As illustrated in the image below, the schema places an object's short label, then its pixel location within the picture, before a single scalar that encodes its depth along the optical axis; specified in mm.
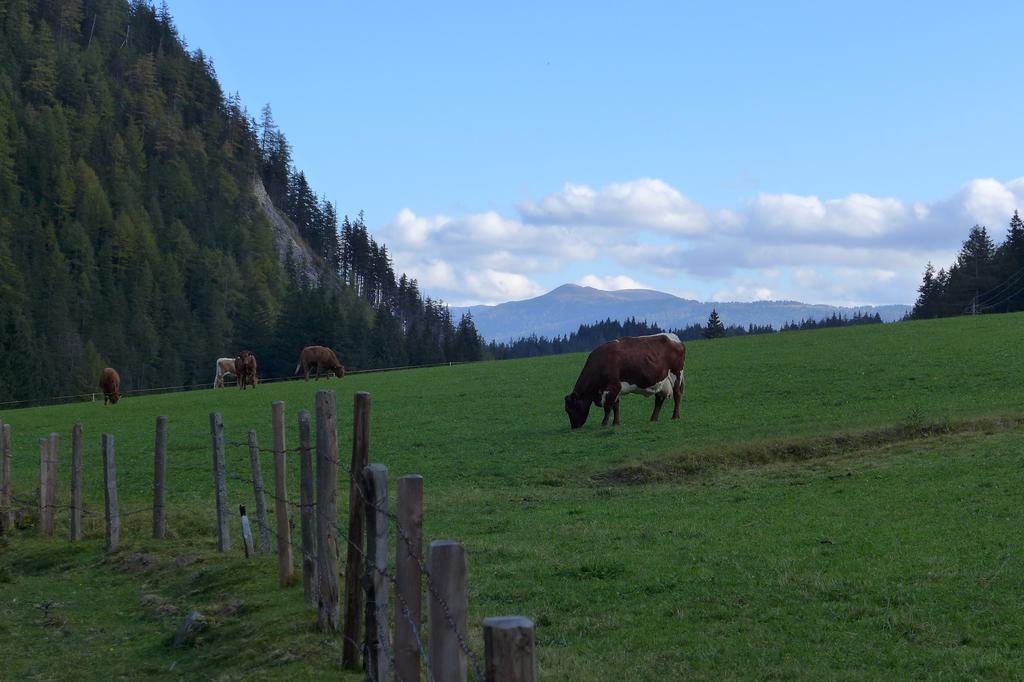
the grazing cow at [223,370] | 68300
